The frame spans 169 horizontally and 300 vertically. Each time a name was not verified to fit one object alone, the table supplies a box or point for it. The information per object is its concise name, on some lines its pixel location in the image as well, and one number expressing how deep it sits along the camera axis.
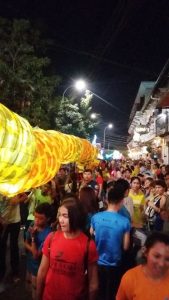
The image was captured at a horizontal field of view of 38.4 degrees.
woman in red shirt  2.18
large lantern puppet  1.98
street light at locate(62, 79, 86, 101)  12.74
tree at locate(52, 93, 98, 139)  14.57
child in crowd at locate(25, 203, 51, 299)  2.99
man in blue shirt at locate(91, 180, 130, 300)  2.99
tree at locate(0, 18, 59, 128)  9.37
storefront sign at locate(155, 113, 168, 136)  12.95
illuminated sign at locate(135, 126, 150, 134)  23.05
